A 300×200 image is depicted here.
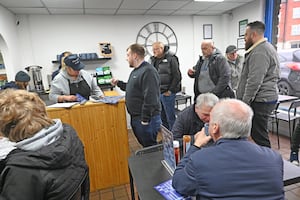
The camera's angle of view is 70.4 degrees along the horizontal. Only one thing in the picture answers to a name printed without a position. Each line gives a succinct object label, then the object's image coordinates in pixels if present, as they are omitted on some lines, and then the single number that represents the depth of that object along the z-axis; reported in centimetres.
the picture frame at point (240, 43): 429
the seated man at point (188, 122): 164
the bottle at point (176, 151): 119
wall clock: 441
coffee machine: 376
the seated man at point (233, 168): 81
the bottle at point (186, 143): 130
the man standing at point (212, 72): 263
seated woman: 83
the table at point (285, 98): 297
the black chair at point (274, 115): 303
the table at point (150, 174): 107
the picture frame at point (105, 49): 414
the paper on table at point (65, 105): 199
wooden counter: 204
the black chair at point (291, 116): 282
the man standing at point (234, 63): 359
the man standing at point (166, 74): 315
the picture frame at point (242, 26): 413
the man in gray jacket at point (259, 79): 199
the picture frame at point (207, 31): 474
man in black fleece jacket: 199
